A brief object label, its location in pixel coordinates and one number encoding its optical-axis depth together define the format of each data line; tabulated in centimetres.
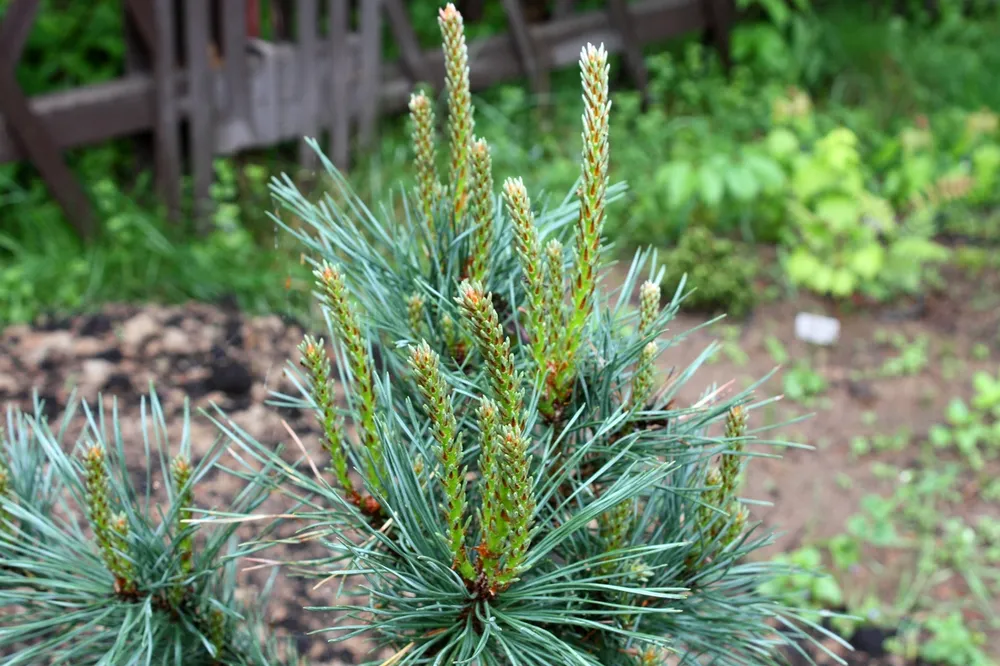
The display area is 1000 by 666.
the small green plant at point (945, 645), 246
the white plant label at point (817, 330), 373
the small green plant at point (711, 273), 369
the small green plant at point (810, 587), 258
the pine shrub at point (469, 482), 92
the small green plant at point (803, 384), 346
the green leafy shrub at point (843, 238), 385
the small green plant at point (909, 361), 361
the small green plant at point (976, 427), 322
